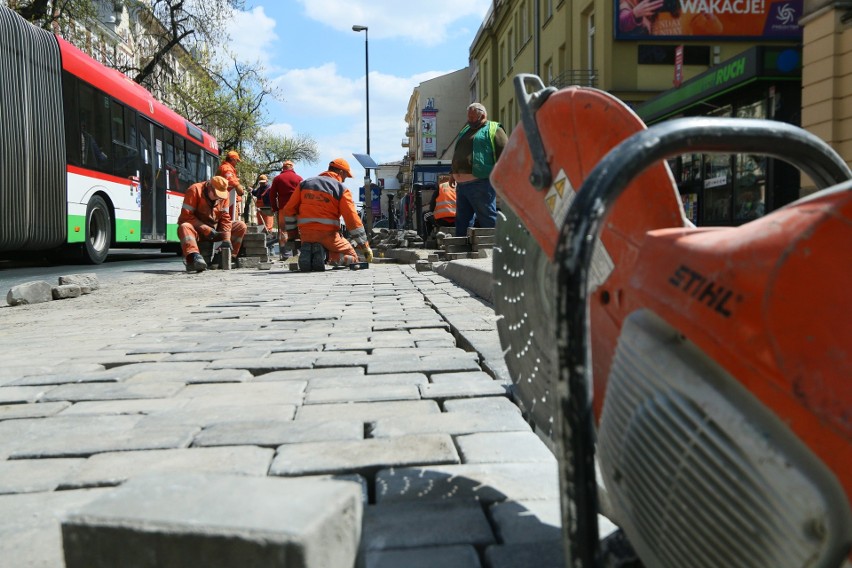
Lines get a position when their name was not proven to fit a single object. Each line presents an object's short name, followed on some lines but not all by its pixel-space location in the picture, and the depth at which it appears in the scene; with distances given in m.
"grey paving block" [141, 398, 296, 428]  2.60
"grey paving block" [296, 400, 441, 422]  2.65
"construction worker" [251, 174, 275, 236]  19.47
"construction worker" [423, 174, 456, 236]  15.97
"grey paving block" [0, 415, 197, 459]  2.31
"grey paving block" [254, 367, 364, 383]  3.38
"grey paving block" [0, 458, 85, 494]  2.00
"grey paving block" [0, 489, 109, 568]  1.56
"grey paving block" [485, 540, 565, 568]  1.51
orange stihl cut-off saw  0.87
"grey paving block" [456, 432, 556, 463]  2.16
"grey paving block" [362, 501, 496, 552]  1.63
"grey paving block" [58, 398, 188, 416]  2.79
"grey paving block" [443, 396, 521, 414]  2.70
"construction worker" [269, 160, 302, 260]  15.18
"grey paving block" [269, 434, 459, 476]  2.09
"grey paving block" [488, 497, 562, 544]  1.64
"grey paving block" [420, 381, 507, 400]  2.91
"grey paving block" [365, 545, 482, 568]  1.52
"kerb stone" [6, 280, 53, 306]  7.10
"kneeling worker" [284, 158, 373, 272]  11.04
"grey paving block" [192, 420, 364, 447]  2.37
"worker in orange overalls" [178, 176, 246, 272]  11.95
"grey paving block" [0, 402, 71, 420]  2.77
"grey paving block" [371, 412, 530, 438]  2.44
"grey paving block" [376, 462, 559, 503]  1.89
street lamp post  23.16
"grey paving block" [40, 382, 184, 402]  3.03
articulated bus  10.78
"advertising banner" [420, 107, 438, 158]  61.47
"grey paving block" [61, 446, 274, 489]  2.05
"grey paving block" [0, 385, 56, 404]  3.00
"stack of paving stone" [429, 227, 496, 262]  10.16
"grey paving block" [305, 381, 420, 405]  2.91
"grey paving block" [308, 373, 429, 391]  3.19
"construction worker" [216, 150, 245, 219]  13.55
